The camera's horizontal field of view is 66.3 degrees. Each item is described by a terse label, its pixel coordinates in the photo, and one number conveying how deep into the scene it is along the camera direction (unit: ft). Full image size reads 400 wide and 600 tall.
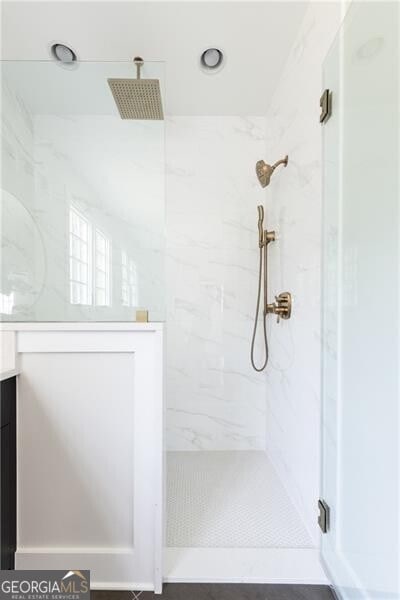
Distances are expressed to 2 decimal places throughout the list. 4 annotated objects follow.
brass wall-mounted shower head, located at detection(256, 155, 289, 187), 5.95
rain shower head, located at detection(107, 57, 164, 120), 4.63
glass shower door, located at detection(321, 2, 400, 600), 2.66
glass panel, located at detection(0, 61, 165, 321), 4.23
